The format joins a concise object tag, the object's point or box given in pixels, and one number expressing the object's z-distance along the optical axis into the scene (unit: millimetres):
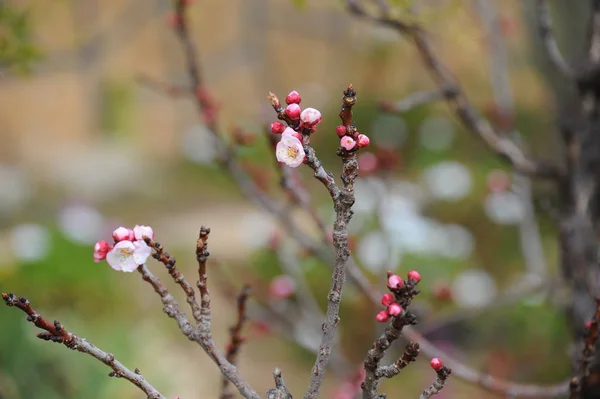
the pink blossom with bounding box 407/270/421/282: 1232
